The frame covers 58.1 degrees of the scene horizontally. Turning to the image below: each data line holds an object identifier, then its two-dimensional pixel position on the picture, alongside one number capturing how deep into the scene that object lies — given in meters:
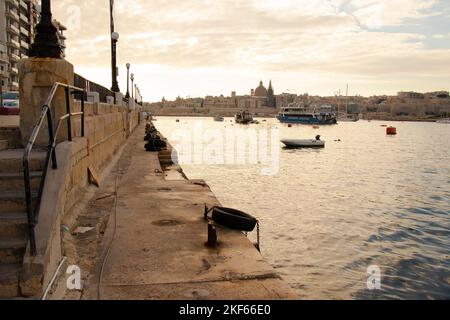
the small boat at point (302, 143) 50.03
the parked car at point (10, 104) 15.46
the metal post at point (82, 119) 8.55
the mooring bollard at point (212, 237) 6.41
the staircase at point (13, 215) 4.23
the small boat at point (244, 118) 134.62
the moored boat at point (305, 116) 127.44
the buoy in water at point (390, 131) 96.25
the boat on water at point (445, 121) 189.49
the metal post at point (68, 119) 6.71
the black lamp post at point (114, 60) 23.55
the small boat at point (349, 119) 197.46
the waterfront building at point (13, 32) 58.16
